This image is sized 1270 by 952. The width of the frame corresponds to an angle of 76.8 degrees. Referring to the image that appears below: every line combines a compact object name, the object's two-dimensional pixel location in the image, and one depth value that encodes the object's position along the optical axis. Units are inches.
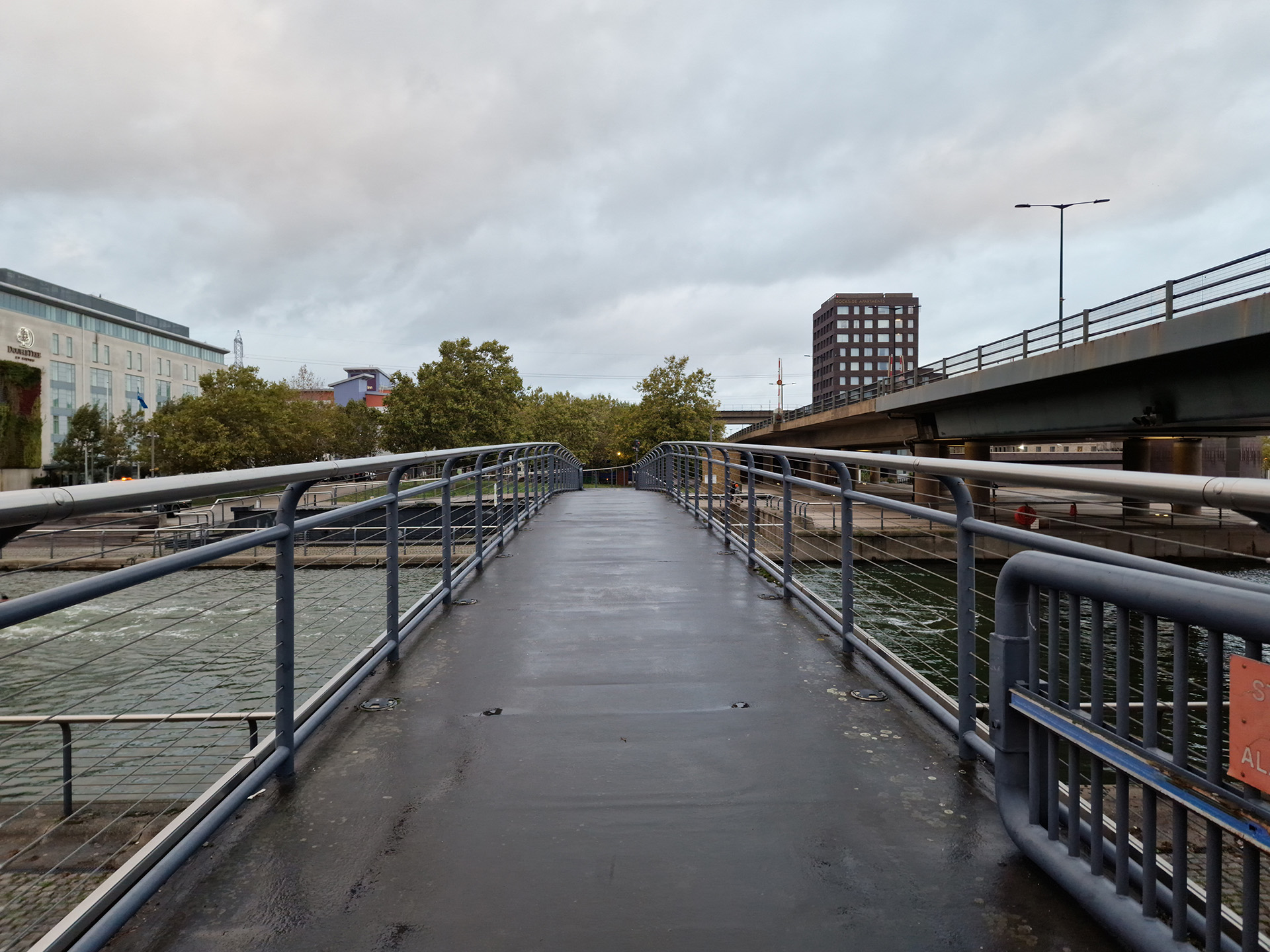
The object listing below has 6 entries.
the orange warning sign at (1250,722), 56.1
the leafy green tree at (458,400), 1841.8
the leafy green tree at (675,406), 2121.1
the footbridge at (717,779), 66.1
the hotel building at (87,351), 2223.2
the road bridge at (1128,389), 500.7
